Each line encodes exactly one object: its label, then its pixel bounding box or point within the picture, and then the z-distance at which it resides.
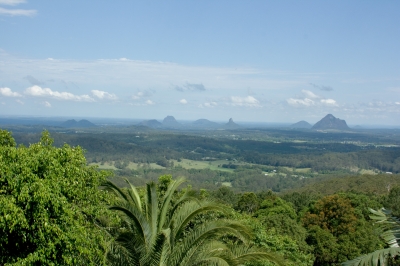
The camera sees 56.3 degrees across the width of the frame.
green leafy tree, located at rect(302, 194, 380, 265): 22.30
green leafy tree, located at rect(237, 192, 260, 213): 37.33
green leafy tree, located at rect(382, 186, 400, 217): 34.76
